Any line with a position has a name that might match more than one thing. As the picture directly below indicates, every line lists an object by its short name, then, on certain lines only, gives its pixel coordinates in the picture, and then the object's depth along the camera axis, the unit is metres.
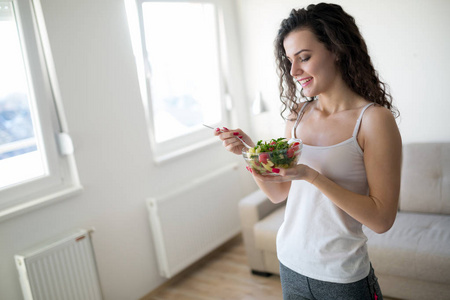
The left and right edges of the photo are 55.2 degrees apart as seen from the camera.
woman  1.11
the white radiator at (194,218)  3.00
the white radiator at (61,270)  2.22
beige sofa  2.28
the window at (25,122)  2.29
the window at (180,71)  3.10
